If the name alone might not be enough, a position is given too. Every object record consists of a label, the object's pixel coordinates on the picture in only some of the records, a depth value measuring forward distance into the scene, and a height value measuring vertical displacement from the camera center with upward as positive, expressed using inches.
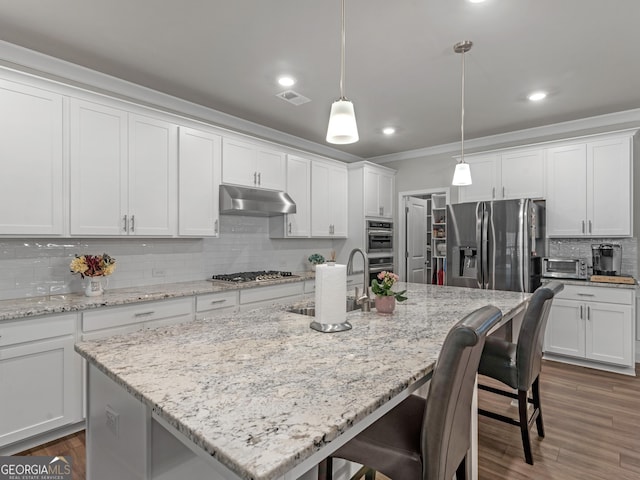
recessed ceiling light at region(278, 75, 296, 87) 120.9 +55.2
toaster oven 151.5 -11.5
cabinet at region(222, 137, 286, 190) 146.6 +33.1
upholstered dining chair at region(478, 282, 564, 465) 80.2 -27.8
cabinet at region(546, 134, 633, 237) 146.3 +22.5
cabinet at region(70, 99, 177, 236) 106.2 +22.2
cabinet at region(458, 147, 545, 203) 165.3 +31.7
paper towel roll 63.4 -9.3
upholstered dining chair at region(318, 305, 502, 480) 43.6 -25.9
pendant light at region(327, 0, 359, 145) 69.1 +23.3
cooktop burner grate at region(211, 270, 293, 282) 142.6 -14.6
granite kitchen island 30.9 -16.5
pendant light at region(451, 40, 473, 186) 110.7 +20.4
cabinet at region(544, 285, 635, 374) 138.2 -34.6
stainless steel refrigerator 154.9 -1.2
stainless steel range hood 141.9 +16.7
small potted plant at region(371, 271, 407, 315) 80.3 -11.8
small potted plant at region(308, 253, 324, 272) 189.6 -9.3
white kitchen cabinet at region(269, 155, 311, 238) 172.2 +18.4
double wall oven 199.6 -2.6
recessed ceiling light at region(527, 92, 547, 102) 134.0 +55.2
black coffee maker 150.4 -7.6
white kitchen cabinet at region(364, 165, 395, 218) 200.4 +29.2
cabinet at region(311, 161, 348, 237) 185.3 +22.5
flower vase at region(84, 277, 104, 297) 107.4 -13.9
